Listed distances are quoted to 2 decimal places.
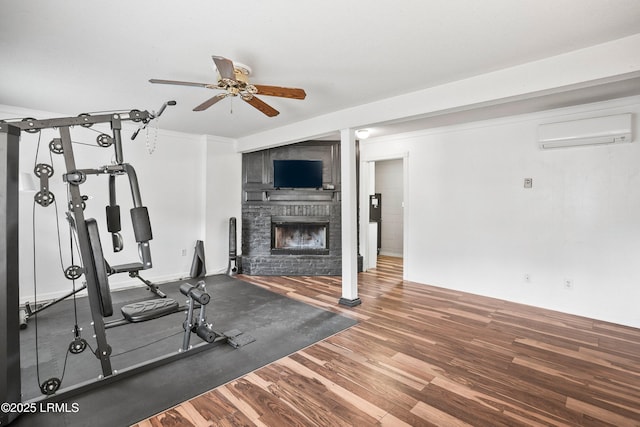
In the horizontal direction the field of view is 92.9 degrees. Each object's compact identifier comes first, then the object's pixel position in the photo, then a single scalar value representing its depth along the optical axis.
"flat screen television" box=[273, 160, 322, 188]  5.47
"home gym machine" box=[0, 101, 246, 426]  1.87
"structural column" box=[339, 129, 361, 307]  3.93
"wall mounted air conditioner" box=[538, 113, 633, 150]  3.24
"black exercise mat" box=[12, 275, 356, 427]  1.98
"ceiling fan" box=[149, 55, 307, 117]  2.34
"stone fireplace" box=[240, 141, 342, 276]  5.52
